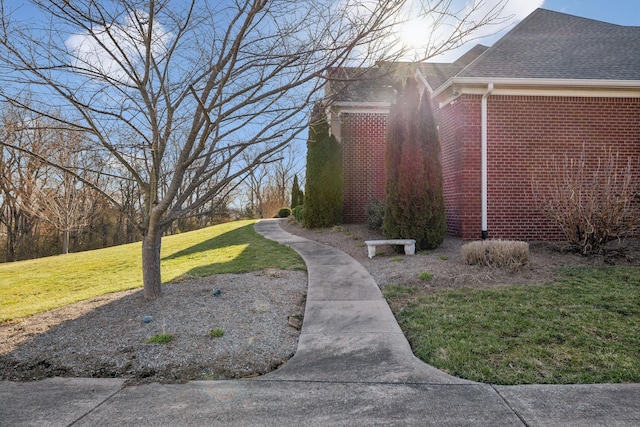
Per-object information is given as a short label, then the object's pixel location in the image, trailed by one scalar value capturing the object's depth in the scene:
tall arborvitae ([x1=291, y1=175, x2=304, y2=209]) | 18.83
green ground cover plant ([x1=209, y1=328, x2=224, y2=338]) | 3.53
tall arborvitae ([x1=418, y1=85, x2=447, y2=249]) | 7.34
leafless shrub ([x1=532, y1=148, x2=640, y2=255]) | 5.95
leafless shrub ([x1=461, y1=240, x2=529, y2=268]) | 5.63
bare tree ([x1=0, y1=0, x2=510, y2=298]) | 3.50
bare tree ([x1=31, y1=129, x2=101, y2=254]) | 13.90
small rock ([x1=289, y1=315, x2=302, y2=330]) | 3.98
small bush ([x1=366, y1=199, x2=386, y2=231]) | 9.70
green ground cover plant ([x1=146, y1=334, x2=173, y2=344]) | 3.36
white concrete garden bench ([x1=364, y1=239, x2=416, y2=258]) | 7.16
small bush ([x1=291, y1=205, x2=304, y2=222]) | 13.85
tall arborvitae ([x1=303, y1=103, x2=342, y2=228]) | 11.57
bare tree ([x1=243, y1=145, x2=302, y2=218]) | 28.62
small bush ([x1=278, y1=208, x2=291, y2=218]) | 21.55
